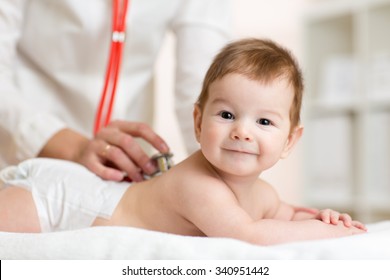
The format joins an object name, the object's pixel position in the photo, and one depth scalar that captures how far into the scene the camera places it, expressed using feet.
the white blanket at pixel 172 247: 2.78
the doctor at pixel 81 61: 4.19
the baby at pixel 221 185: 3.15
